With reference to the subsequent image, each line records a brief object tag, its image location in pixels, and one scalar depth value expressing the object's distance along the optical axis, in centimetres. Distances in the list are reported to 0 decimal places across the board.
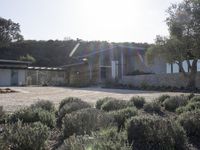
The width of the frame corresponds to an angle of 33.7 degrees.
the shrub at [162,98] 1165
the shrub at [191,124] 627
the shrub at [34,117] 717
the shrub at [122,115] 709
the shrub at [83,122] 593
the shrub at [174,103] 989
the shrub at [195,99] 1013
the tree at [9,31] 6580
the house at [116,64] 3728
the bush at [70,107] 815
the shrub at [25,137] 497
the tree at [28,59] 5197
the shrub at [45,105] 911
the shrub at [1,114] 792
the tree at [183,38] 2238
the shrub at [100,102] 1043
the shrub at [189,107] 856
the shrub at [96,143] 400
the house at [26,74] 4034
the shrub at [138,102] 1088
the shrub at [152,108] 938
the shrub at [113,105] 917
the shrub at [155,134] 515
